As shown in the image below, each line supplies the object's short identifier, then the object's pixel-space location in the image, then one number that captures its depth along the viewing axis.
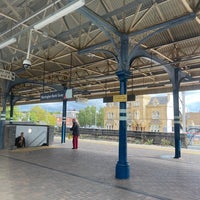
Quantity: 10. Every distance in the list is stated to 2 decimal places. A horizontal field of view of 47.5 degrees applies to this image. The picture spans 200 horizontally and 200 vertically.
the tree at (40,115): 61.47
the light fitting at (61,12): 4.53
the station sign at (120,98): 6.43
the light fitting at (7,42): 6.58
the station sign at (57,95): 9.00
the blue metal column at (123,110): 6.29
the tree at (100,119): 68.25
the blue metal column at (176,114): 10.06
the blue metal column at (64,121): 16.49
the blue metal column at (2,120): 11.95
